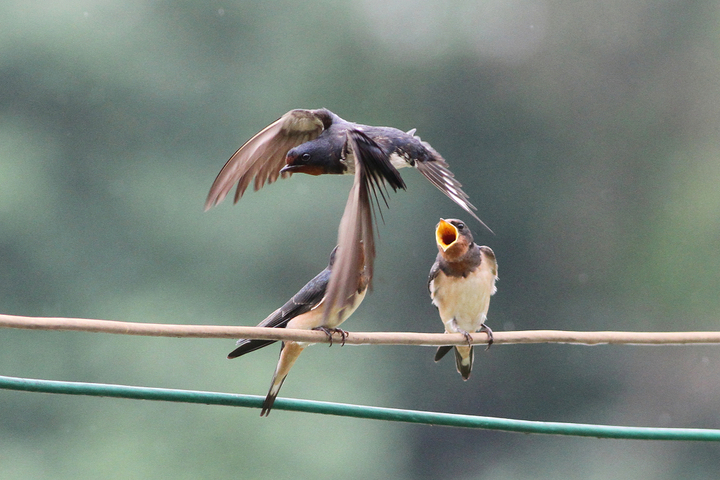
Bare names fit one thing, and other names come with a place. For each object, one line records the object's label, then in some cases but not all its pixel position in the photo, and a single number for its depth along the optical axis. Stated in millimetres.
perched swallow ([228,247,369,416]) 4984
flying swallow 4176
